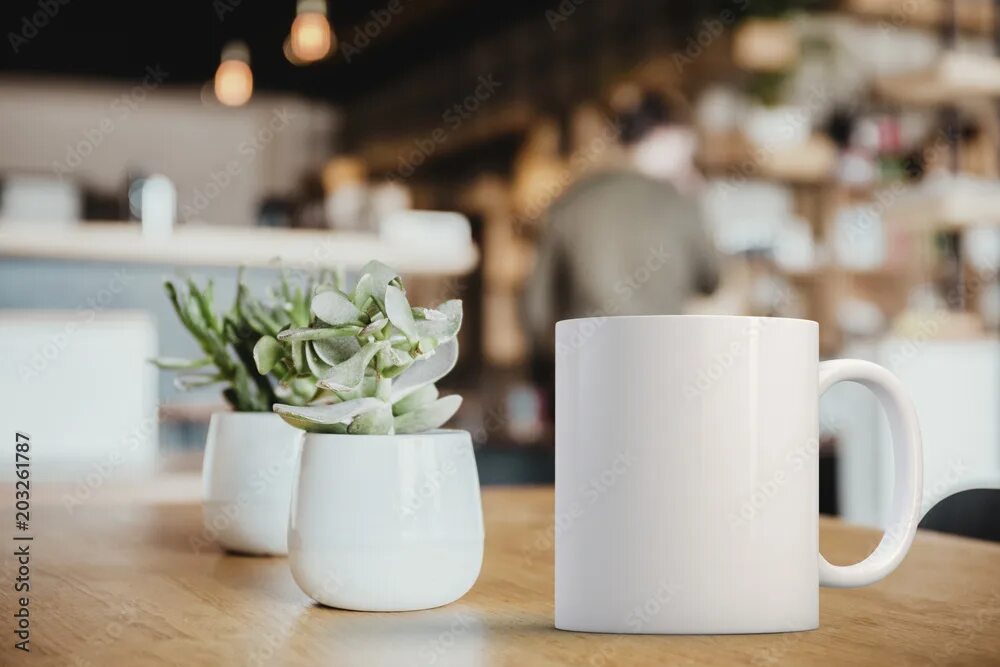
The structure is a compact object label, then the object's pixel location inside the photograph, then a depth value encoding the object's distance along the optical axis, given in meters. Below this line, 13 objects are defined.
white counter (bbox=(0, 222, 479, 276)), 2.67
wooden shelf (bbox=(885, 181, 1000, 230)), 3.45
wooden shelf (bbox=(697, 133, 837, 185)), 4.39
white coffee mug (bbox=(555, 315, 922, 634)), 0.53
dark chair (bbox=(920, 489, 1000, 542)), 1.06
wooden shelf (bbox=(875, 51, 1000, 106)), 3.73
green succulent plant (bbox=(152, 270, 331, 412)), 0.82
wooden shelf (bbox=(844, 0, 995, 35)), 4.45
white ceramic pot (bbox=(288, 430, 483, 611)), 0.60
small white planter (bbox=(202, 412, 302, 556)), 0.83
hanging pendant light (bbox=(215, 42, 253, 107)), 4.64
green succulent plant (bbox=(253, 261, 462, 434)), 0.59
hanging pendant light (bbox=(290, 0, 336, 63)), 3.45
